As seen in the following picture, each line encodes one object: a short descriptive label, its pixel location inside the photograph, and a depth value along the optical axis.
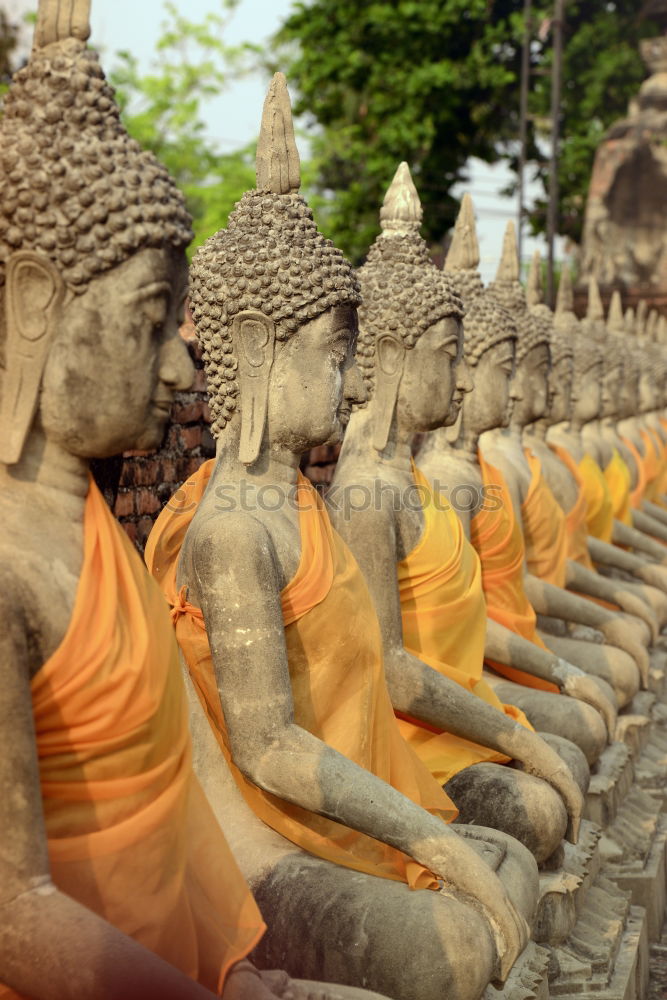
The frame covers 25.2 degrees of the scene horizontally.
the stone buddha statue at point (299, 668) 3.55
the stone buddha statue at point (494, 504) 6.16
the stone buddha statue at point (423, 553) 4.73
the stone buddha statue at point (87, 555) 2.50
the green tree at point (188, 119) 30.67
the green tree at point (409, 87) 22.61
